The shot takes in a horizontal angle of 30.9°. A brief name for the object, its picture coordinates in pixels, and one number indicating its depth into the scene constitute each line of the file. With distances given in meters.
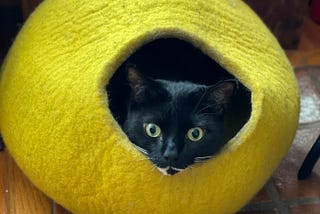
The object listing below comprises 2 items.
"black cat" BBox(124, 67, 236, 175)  1.02
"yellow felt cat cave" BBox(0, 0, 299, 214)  1.04
